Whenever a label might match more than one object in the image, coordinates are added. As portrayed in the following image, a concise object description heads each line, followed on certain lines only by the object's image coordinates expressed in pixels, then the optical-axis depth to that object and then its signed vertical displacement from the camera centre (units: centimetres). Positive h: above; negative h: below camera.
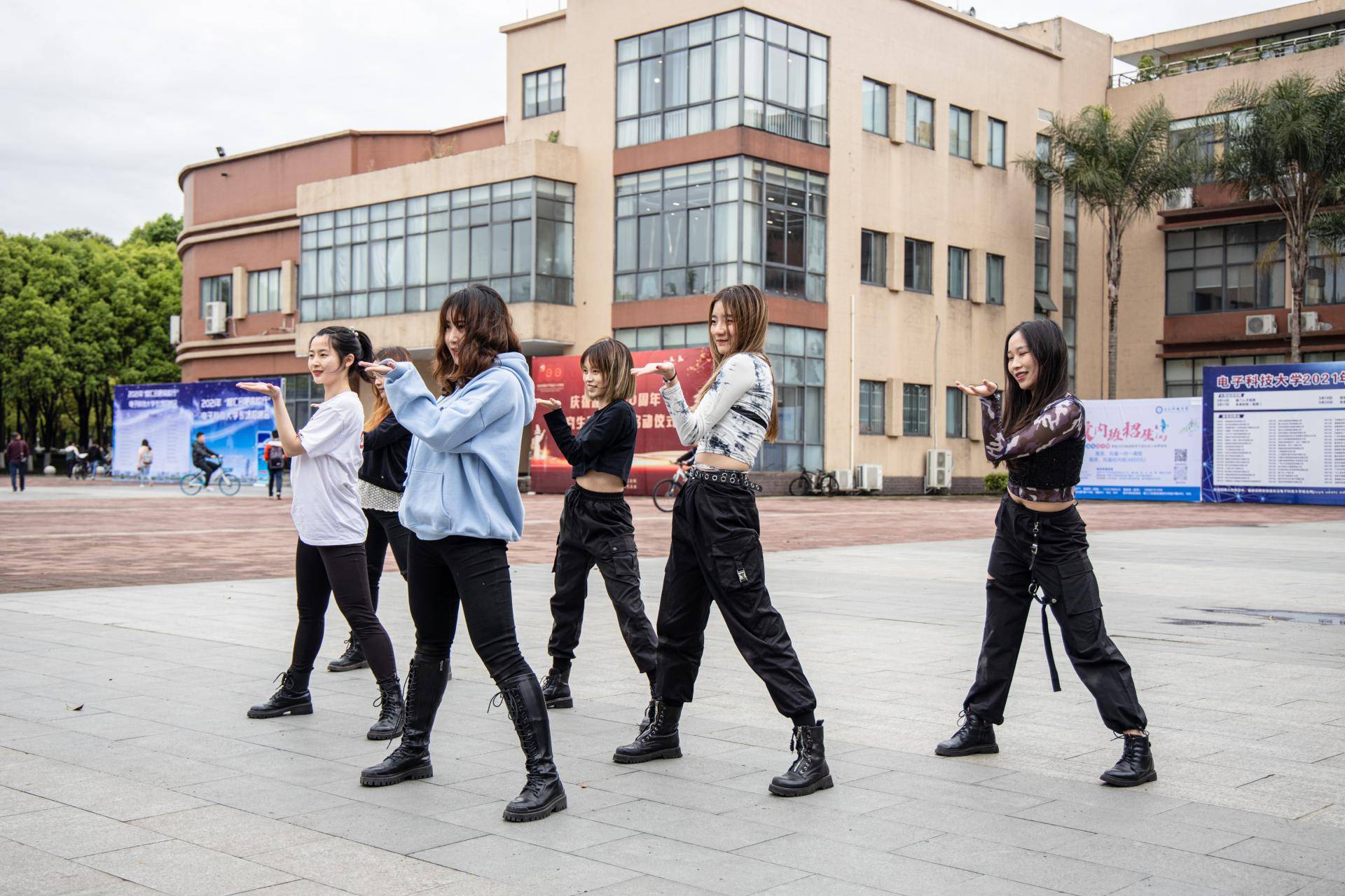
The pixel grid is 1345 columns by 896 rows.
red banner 3150 +57
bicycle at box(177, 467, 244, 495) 3503 -128
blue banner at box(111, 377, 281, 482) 4088 +37
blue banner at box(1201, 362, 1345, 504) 2925 +28
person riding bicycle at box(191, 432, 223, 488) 3512 -65
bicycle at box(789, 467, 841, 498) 3556 -117
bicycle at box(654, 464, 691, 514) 2722 -111
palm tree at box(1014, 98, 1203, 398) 3959 +851
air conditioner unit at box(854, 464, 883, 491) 3653 -97
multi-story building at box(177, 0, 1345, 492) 3500 +668
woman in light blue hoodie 440 -18
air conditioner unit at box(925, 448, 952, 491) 3878 -78
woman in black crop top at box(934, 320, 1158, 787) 496 -40
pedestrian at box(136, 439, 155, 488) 4234 -80
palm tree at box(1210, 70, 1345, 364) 3712 +835
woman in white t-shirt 569 -34
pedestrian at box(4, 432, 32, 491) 3731 -74
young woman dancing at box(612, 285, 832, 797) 471 -31
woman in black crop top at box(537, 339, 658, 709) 616 -44
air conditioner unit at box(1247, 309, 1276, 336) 4166 +386
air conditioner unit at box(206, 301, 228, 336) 5097 +457
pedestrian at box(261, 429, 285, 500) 3111 -95
